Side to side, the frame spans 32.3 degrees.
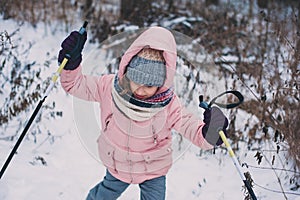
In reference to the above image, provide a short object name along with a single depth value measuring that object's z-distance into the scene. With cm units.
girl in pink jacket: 240
